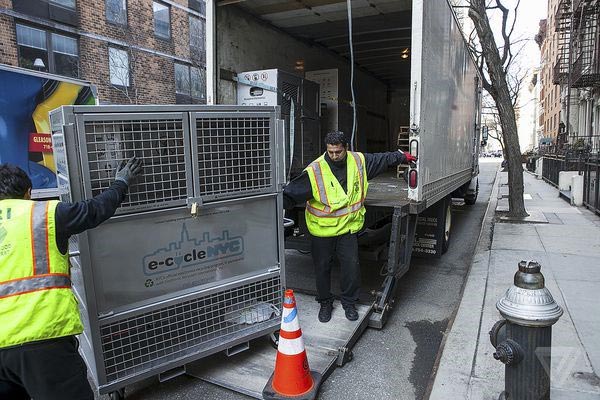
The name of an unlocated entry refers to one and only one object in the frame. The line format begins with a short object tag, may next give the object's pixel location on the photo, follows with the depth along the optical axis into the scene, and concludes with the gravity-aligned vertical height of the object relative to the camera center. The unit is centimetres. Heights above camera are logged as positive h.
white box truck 395 +76
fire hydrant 245 -102
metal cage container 274 -56
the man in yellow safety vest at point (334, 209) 391 -53
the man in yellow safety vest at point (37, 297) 211 -68
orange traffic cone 295 -141
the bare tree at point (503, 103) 935 +91
